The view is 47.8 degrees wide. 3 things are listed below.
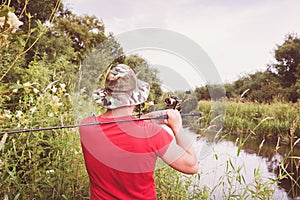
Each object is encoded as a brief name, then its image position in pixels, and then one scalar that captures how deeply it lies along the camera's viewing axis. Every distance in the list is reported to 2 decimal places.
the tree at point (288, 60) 16.66
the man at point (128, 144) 1.17
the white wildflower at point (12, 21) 1.05
